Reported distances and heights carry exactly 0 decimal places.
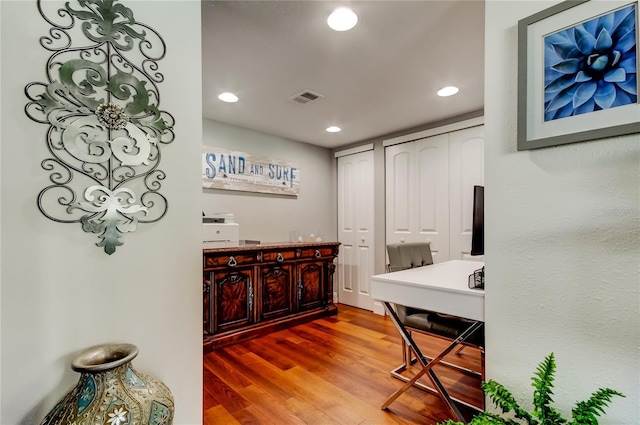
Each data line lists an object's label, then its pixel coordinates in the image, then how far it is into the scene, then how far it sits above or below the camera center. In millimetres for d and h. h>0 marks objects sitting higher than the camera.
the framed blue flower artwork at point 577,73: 924 +489
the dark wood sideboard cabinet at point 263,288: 2705 -804
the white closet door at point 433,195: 3234 +224
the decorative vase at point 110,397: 852 -571
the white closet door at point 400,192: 3533 +272
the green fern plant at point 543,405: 809 -588
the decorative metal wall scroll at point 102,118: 961 +349
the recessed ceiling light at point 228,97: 2520 +1050
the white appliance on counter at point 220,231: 2738 -168
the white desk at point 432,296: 1326 -423
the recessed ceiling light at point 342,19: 1528 +1071
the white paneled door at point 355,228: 3969 -207
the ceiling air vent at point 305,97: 2512 +1055
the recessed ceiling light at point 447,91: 2439 +1064
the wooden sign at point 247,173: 3172 +503
